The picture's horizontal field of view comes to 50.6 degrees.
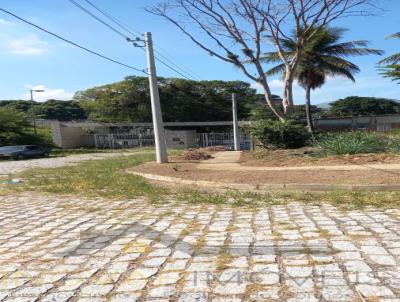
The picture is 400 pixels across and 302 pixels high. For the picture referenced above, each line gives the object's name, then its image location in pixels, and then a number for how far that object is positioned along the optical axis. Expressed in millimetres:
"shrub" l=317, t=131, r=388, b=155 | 15344
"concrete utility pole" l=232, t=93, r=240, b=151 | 32138
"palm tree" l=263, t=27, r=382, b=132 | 32938
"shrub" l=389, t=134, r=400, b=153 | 14994
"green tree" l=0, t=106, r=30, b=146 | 37150
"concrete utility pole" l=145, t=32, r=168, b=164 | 16688
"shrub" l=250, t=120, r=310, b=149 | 19344
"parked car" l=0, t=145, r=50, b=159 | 30523
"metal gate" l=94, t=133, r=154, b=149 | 45781
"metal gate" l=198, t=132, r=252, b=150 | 40794
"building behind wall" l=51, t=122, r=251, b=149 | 42625
